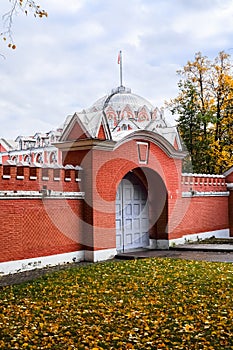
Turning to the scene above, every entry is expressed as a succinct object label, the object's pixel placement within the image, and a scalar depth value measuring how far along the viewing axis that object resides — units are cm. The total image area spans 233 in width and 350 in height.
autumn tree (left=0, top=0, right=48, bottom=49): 686
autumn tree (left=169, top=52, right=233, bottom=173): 2716
